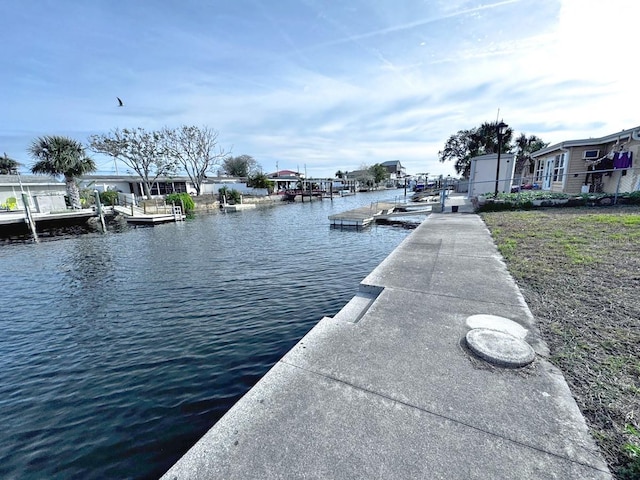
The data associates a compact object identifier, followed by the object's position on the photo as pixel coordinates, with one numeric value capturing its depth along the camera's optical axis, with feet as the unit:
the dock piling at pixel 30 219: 52.67
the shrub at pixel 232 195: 122.01
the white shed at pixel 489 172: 60.75
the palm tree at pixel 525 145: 131.54
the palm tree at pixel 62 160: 76.64
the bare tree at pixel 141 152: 116.37
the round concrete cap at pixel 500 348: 7.99
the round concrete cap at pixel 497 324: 9.67
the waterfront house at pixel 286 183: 201.98
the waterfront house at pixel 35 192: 74.18
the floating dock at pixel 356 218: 54.49
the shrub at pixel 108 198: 94.04
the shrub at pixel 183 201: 92.99
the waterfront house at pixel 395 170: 369.91
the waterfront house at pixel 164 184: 126.62
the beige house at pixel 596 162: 40.14
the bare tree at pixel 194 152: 131.20
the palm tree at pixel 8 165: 152.35
